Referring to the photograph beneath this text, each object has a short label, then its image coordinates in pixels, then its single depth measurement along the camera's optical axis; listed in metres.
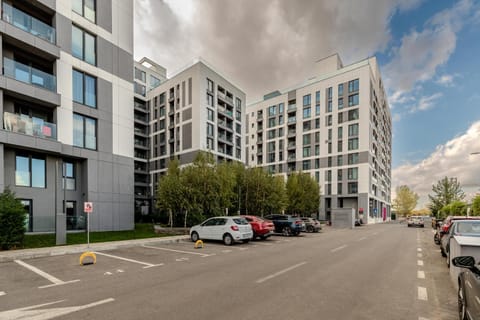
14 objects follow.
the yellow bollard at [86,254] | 9.77
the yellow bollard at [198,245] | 14.00
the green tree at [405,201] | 91.44
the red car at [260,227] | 17.38
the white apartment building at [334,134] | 52.81
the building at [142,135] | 54.47
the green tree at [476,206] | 20.83
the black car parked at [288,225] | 21.47
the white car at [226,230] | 14.99
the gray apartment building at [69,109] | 18.17
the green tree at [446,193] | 59.03
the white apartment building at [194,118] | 45.31
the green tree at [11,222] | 12.61
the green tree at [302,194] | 41.00
